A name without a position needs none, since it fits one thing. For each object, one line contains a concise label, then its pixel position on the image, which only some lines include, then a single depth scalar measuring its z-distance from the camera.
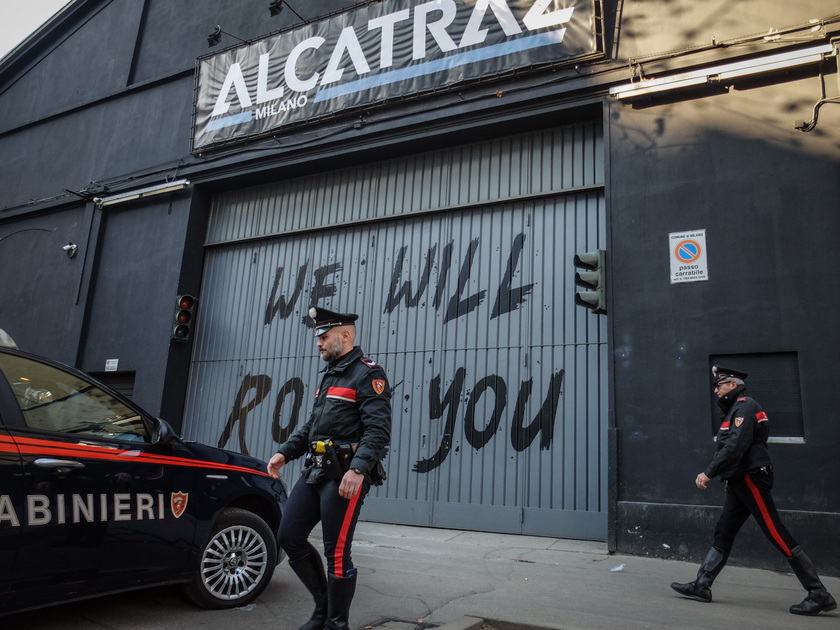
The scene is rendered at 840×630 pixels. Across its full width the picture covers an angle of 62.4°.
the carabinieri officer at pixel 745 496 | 5.02
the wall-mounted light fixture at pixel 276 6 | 12.23
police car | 3.75
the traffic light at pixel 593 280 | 7.80
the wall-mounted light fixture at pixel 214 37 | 12.91
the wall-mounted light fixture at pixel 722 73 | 7.53
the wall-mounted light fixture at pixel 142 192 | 12.40
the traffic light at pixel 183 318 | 11.75
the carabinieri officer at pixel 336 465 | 3.95
